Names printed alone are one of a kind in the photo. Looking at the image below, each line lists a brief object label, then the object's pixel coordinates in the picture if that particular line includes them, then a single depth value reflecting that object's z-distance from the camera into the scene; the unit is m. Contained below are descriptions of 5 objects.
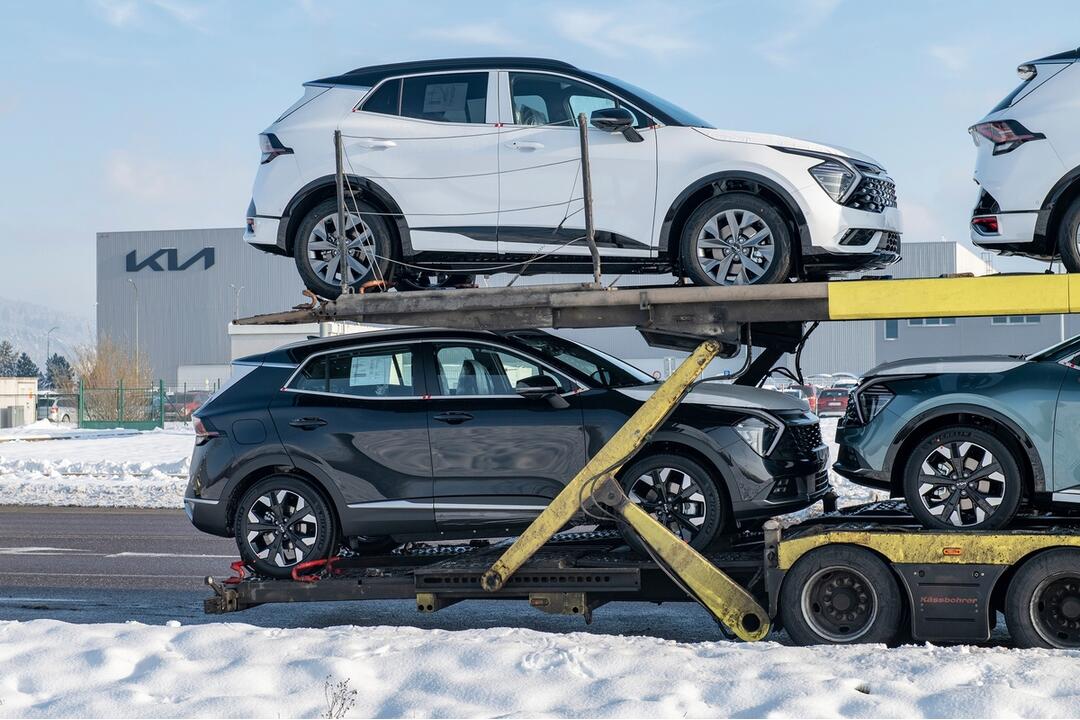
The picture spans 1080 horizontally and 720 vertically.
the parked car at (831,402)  43.96
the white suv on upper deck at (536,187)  7.78
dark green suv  7.09
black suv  7.88
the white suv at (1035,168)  7.22
